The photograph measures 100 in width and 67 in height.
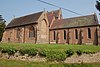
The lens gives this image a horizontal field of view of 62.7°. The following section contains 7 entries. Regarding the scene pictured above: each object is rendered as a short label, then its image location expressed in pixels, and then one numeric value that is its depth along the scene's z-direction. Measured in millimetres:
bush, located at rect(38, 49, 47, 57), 12947
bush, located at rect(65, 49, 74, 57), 13783
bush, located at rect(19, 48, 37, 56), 12773
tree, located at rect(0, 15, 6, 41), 32262
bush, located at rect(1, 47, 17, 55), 12702
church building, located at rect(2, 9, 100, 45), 22156
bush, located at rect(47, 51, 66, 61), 13144
